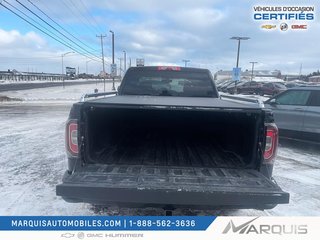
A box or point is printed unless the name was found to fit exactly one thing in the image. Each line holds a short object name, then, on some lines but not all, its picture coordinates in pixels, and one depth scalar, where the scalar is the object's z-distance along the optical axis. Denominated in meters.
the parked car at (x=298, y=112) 6.48
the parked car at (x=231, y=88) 30.31
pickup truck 2.36
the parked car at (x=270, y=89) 27.07
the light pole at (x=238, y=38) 33.92
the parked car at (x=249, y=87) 29.40
